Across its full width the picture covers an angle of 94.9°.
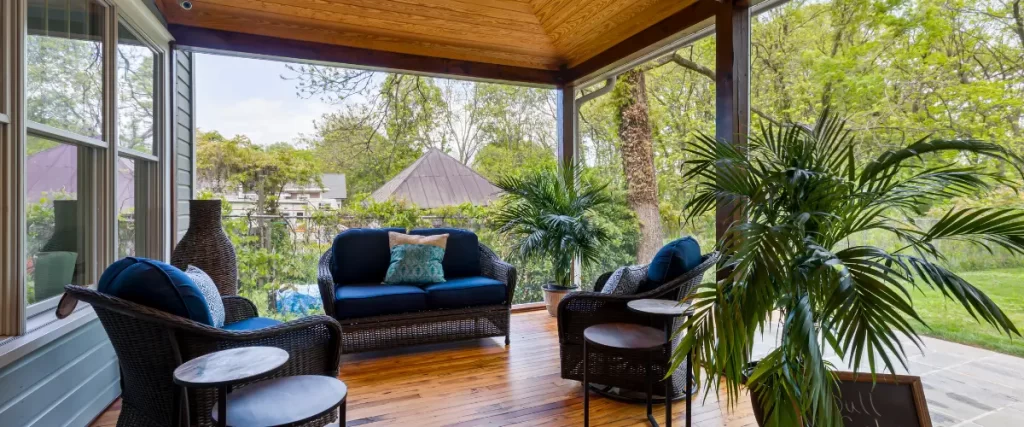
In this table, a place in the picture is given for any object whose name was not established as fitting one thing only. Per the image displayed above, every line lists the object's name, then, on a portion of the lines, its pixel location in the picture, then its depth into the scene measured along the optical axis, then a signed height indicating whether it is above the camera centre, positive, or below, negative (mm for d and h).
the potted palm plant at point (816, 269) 1412 -180
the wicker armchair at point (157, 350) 1761 -529
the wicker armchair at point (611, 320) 2664 -637
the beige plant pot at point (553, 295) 4570 -778
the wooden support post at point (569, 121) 5172 +1046
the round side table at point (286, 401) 1521 -632
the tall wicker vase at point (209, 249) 3250 -203
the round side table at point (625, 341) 2260 -621
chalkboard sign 1834 -745
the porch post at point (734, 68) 3031 +958
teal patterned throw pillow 3873 -401
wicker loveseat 3463 -608
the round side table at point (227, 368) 1443 -494
